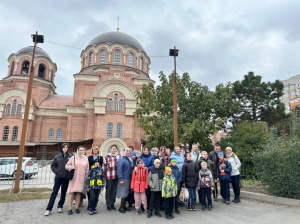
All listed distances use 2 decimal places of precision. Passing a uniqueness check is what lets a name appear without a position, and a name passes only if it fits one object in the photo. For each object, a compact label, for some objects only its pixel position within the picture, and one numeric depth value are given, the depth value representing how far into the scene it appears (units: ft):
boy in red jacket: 17.88
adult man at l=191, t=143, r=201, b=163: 22.59
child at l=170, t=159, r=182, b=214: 18.53
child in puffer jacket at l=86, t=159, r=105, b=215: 17.80
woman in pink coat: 17.70
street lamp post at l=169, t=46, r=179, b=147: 30.60
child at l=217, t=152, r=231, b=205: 21.19
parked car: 38.93
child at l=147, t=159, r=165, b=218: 17.42
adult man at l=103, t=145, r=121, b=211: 18.85
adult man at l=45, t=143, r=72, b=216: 17.54
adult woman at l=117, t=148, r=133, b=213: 18.33
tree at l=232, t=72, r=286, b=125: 56.29
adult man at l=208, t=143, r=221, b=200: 22.11
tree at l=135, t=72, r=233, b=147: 35.81
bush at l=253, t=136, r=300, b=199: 20.31
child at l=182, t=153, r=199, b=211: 19.30
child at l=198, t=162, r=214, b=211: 19.43
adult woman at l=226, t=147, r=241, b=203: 21.88
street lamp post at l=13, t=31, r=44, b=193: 25.64
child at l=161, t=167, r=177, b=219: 16.93
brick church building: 83.82
